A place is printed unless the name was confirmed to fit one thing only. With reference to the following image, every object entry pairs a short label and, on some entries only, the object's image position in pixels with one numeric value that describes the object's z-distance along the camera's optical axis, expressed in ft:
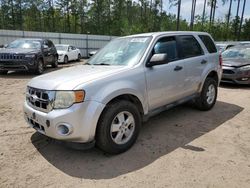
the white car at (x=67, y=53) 42.87
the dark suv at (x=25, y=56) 26.07
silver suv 8.11
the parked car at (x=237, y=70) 21.03
